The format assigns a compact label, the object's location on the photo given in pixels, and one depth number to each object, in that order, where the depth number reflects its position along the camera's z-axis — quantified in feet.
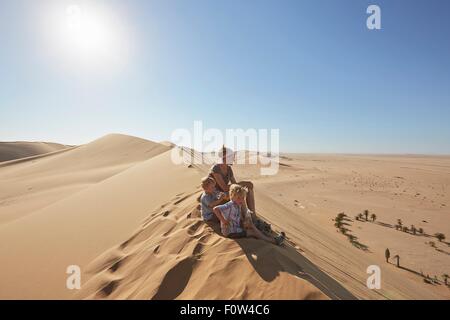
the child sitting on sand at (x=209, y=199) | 12.79
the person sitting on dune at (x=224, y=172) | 14.97
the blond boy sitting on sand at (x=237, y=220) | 10.95
